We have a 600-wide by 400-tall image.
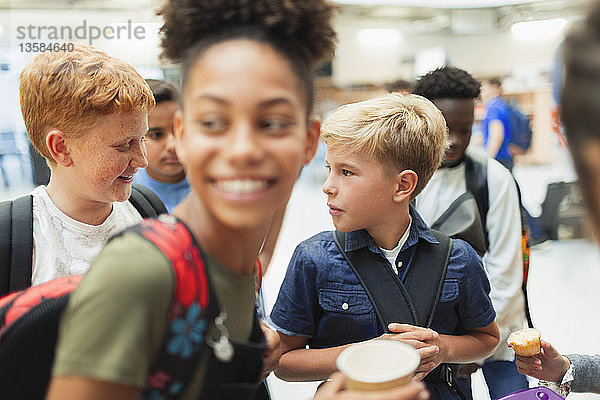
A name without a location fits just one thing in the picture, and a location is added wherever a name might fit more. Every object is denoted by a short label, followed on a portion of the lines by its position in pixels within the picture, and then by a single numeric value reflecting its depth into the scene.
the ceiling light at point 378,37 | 14.57
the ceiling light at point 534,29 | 13.91
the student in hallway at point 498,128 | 5.58
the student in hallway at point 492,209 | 2.13
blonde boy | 1.42
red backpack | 0.70
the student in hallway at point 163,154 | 2.25
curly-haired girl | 0.66
